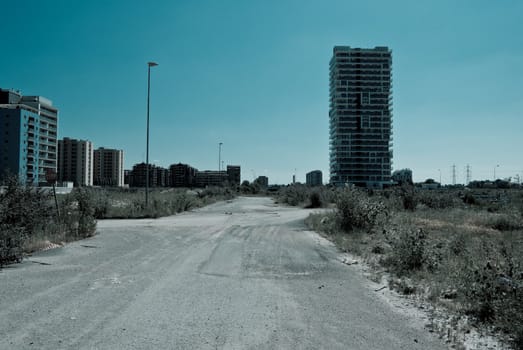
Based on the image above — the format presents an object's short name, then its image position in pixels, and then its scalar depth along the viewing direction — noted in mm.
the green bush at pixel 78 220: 13258
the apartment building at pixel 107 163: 181875
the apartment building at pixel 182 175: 179750
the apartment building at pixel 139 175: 179050
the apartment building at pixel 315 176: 177875
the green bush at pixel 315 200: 38875
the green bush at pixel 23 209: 10769
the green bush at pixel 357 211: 15781
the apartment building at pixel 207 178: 171325
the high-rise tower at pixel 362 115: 110625
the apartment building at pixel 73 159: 147625
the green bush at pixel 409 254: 8625
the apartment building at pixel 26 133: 100000
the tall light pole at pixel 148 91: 26153
